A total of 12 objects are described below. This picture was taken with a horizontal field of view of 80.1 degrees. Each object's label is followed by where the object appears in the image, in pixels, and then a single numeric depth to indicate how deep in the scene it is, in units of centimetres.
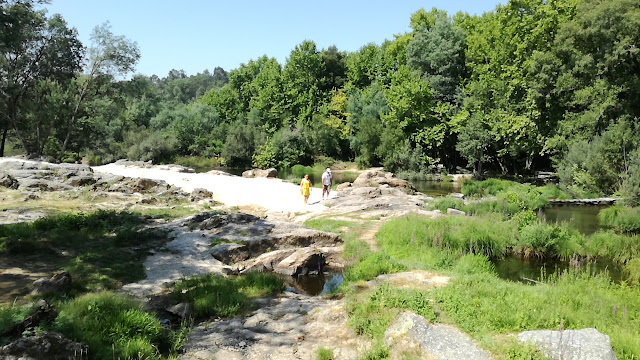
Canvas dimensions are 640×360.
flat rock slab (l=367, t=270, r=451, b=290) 870
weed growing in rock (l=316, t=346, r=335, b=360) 605
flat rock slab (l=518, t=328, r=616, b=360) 509
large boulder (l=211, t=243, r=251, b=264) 1228
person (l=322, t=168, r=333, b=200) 2380
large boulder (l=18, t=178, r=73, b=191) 2182
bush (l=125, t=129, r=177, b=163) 5638
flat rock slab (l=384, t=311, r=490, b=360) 562
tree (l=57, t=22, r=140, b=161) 3959
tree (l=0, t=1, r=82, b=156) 3484
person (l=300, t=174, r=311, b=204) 2211
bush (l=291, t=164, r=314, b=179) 5025
